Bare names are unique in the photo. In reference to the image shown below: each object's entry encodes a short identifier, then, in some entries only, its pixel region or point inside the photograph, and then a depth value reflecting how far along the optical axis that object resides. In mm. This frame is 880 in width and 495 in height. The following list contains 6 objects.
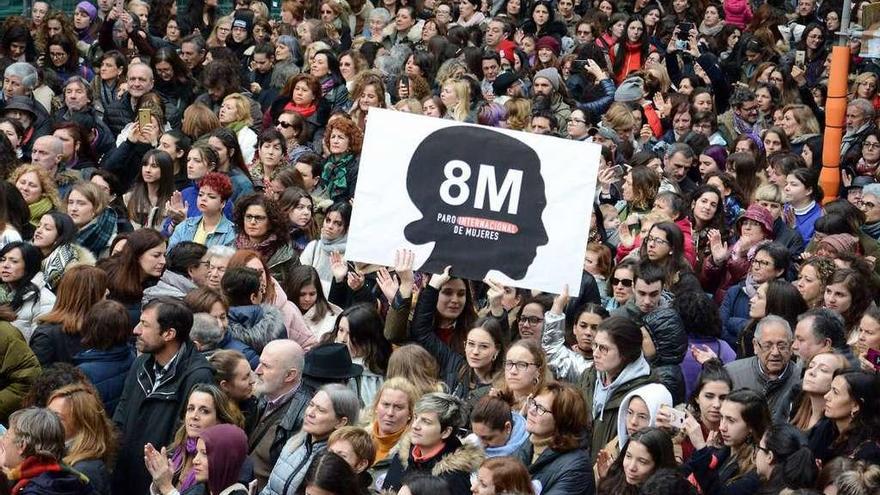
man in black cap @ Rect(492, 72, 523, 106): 16122
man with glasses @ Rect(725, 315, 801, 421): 9562
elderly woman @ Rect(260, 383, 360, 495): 8195
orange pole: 14312
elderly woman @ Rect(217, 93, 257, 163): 14438
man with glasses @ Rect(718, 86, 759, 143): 15847
